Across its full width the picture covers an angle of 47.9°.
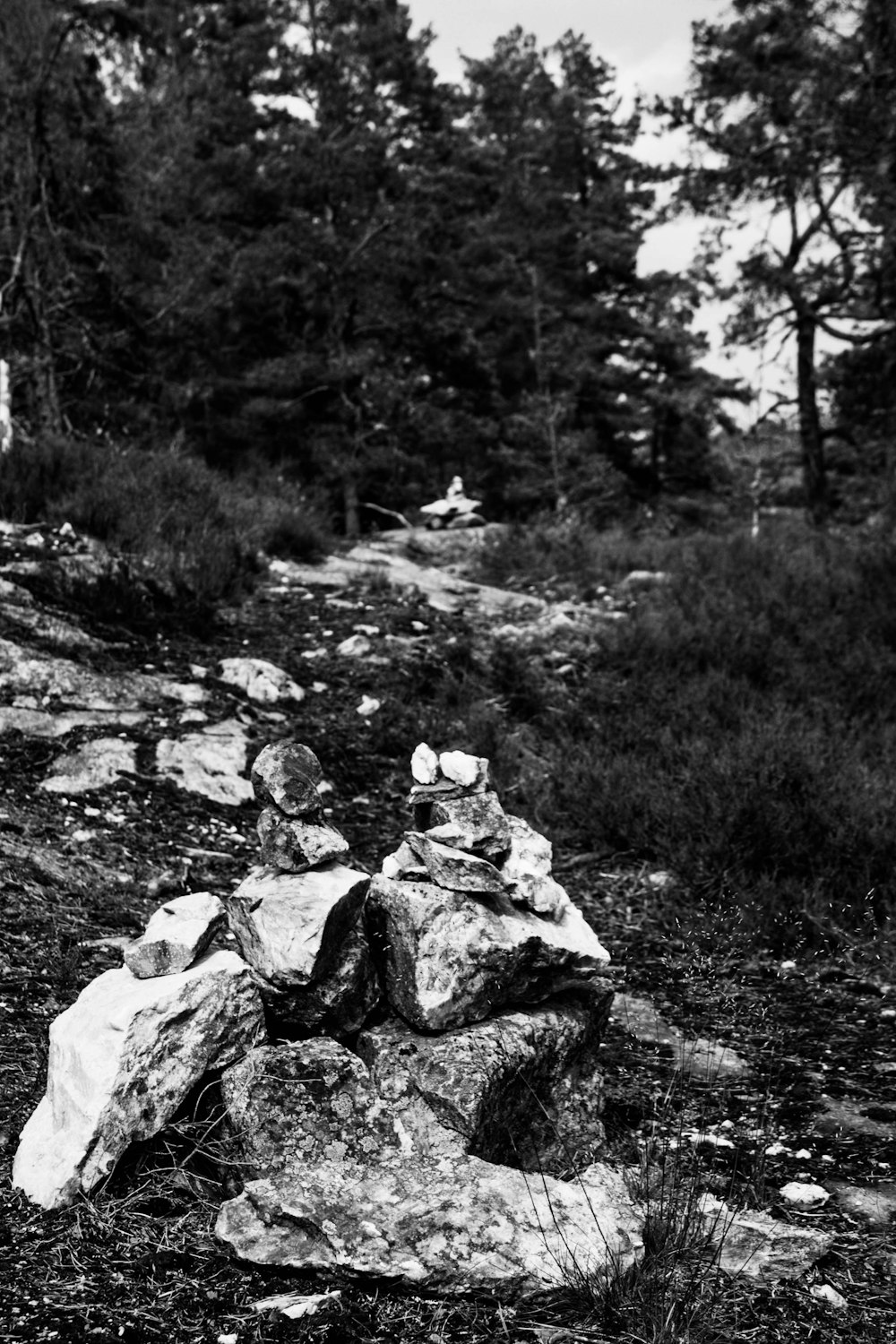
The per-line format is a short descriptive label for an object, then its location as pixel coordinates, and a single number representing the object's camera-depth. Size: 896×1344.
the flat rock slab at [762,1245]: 2.16
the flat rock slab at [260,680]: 6.30
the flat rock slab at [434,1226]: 2.02
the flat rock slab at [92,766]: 4.63
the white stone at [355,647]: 7.32
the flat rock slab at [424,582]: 9.17
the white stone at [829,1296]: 2.07
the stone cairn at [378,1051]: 2.11
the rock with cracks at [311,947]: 2.46
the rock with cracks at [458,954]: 2.55
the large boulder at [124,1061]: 2.19
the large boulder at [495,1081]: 2.35
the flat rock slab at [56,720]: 5.01
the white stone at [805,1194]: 2.50
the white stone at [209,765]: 5.00
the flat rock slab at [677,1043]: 3.23
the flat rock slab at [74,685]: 5.42
